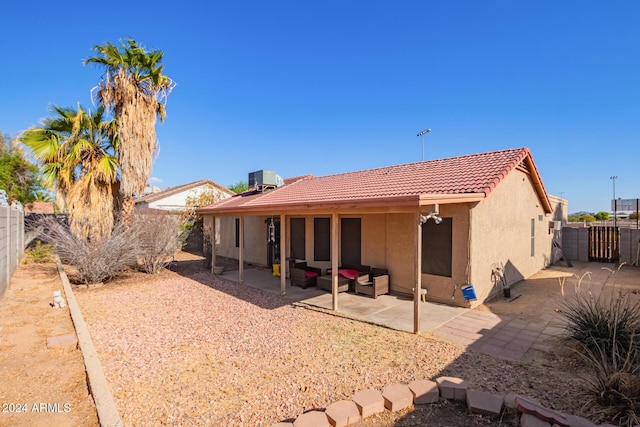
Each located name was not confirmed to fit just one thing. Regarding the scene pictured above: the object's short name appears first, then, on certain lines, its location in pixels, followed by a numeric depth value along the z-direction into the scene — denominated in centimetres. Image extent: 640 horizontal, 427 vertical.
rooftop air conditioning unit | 1717
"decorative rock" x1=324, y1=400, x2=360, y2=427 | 337
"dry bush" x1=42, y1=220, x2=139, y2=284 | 1074
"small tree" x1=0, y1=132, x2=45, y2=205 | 2304
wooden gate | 1548
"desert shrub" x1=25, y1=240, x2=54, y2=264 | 1559
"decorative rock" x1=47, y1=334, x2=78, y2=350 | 561
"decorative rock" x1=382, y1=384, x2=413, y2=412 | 371
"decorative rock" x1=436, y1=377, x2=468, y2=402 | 389
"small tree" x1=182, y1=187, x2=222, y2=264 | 2154
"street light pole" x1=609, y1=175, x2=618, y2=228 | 3838
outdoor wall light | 658
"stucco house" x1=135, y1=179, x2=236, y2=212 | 2492
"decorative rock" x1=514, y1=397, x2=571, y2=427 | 315
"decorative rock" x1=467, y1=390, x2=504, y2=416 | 355
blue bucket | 790
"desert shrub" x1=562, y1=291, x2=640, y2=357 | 487
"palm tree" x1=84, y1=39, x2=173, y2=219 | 1267
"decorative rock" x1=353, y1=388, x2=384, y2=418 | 359
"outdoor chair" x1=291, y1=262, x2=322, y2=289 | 1068
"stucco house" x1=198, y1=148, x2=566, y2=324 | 809
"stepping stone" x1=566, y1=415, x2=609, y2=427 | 313
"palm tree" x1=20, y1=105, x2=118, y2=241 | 1242
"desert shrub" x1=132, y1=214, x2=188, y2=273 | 1261
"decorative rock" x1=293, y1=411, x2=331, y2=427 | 325
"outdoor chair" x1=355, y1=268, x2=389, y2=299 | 930
